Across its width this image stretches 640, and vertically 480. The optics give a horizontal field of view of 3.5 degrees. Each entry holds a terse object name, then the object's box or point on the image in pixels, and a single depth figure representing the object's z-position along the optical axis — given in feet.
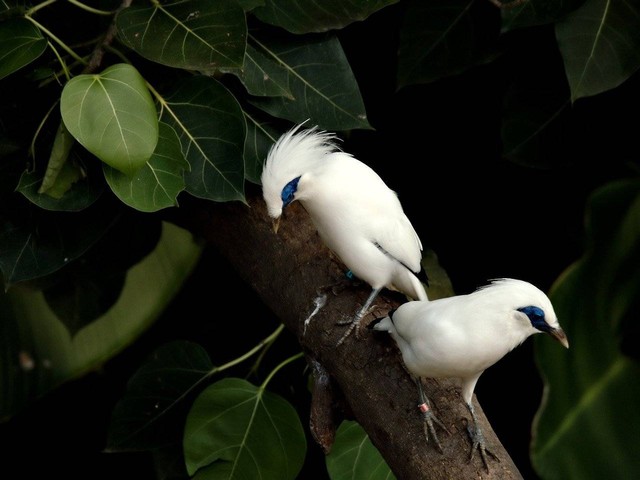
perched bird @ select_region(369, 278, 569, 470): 36.55
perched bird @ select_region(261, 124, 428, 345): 37.07
